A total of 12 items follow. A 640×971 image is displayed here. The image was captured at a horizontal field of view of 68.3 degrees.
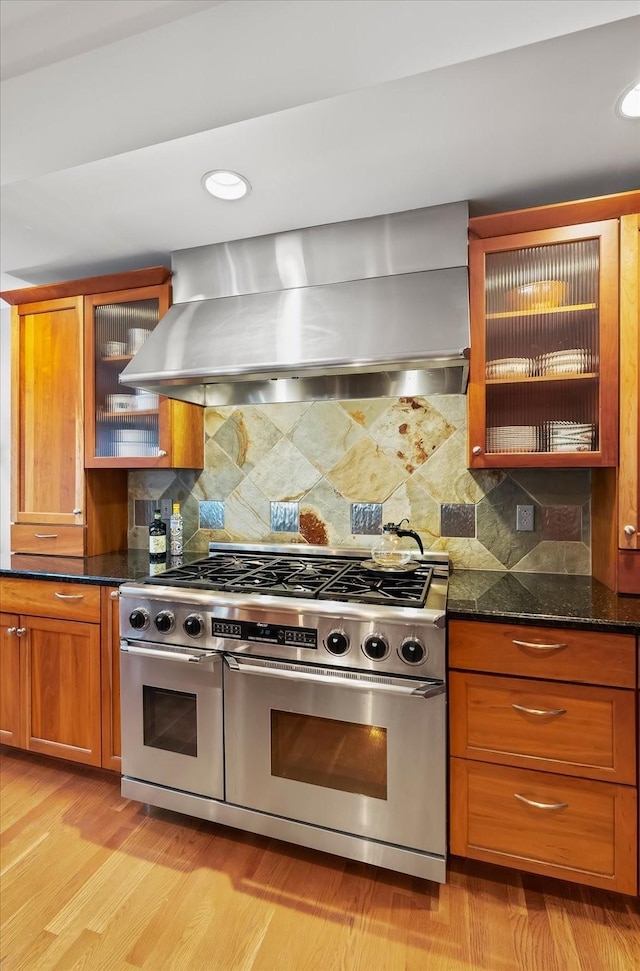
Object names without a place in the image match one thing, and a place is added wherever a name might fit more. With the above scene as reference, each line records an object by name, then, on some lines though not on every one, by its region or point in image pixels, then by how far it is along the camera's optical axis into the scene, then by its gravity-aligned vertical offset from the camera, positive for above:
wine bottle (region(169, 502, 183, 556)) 2.43 -0.28
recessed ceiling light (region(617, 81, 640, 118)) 1.33 +1.09
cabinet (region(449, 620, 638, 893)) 1.39 -0.84
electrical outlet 2.09 -0.17
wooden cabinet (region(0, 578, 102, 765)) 2.02 -0.84
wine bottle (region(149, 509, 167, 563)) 2.29 -0.31
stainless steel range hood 1.70 +0.66
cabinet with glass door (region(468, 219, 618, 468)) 1.70 +0.50
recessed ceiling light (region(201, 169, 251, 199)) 1.71 +1.10
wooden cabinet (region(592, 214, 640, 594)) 1.65 +0.18
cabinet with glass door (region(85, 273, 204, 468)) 2.32 +0.38
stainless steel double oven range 1.51 -0.79
